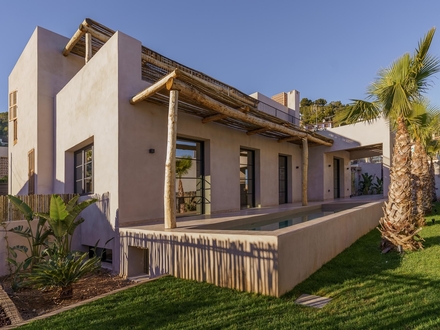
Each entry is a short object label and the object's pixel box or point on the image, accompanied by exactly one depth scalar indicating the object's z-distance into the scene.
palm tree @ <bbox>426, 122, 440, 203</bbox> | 17.93
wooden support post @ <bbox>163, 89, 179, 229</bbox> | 6.70
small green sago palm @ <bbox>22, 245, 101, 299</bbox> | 5.54
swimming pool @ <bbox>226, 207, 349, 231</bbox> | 9.20
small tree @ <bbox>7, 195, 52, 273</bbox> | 7.31
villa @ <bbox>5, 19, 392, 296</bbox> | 5.54
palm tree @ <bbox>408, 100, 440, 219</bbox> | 10.89
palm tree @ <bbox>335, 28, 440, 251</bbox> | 6.95
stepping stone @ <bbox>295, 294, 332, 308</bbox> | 4.27
